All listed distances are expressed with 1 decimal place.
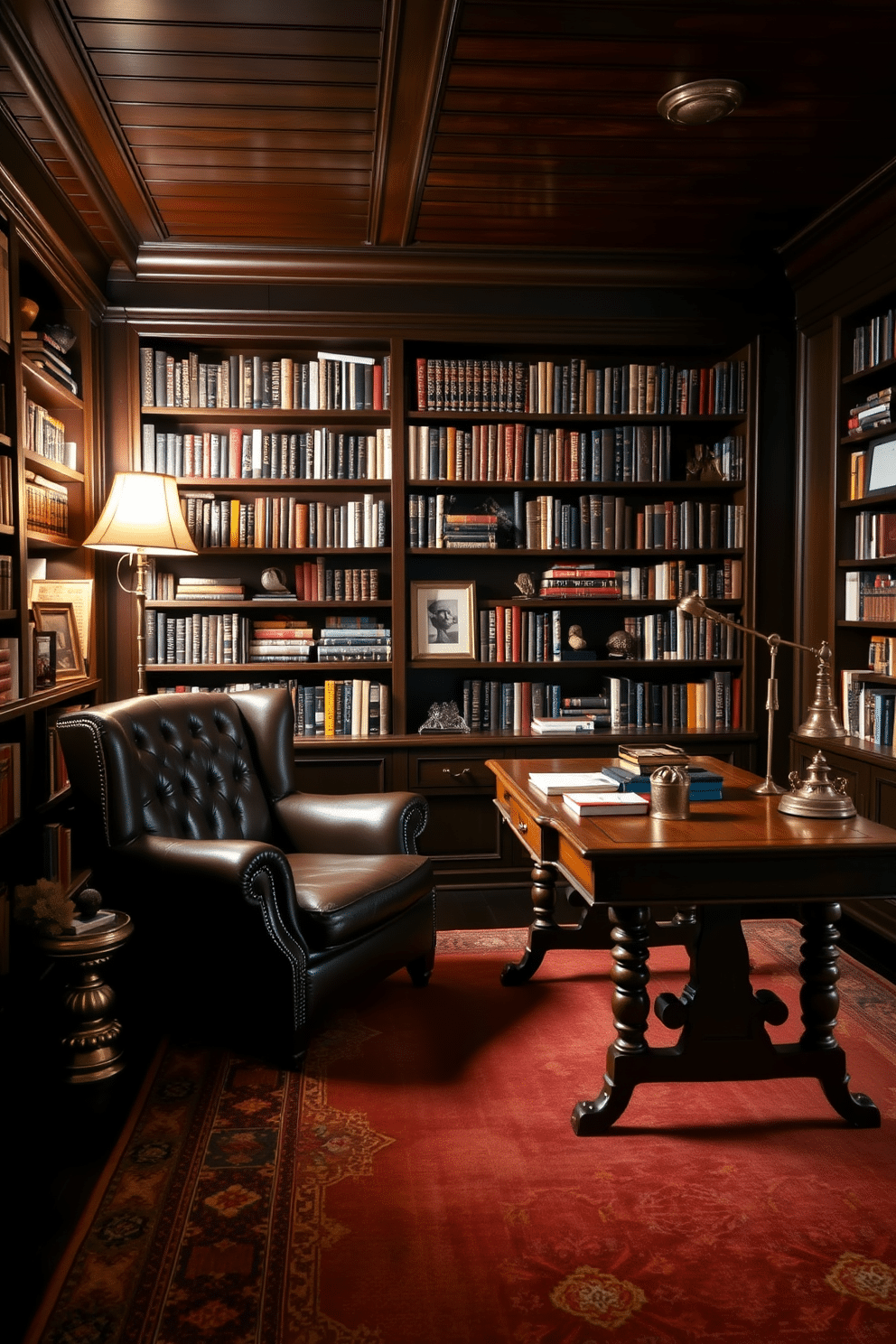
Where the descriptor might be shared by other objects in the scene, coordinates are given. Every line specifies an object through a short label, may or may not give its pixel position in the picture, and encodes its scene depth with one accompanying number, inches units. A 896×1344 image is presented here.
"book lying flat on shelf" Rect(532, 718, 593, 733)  176.9
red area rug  68.9
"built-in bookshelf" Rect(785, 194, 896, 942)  149.3
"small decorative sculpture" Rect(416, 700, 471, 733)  177.9
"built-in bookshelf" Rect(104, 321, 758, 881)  173.3
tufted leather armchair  106.3
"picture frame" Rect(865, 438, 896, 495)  152.5
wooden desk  87.3
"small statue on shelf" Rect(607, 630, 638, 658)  182.4
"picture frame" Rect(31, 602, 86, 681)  143.3
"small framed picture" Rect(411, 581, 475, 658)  181.9
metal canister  97.7
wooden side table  101.7
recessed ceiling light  114.7
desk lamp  102.4
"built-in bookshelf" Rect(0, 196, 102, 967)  125.8
